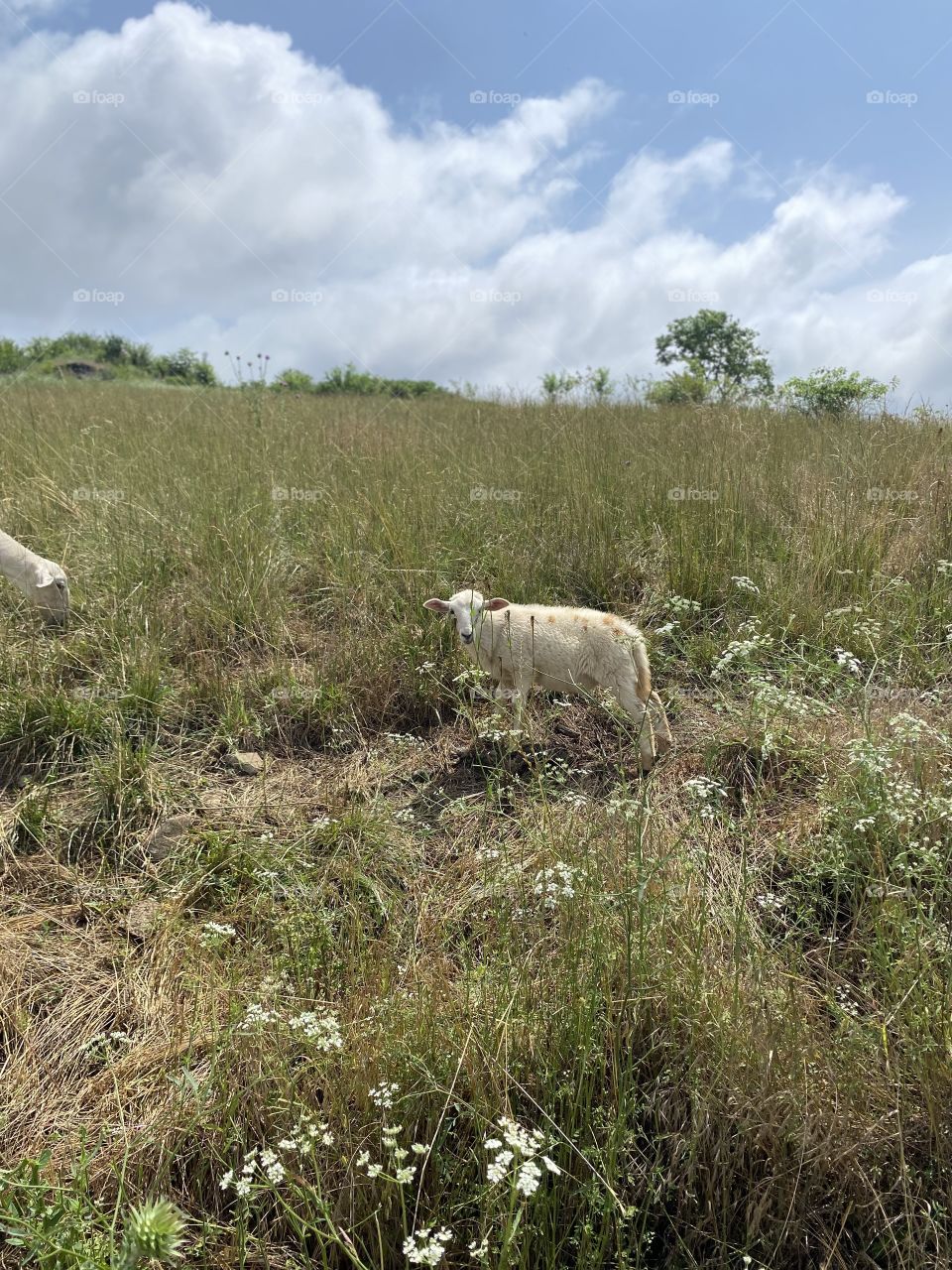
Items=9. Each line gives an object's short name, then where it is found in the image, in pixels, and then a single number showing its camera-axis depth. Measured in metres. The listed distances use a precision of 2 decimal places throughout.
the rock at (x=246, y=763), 3.72
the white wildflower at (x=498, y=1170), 1.50
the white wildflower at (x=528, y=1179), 1.42
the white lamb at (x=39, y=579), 4.47
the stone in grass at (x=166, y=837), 3.15
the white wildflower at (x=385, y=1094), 1.79
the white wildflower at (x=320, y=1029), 1.86
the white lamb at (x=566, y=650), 3.57
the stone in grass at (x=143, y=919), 2.81
